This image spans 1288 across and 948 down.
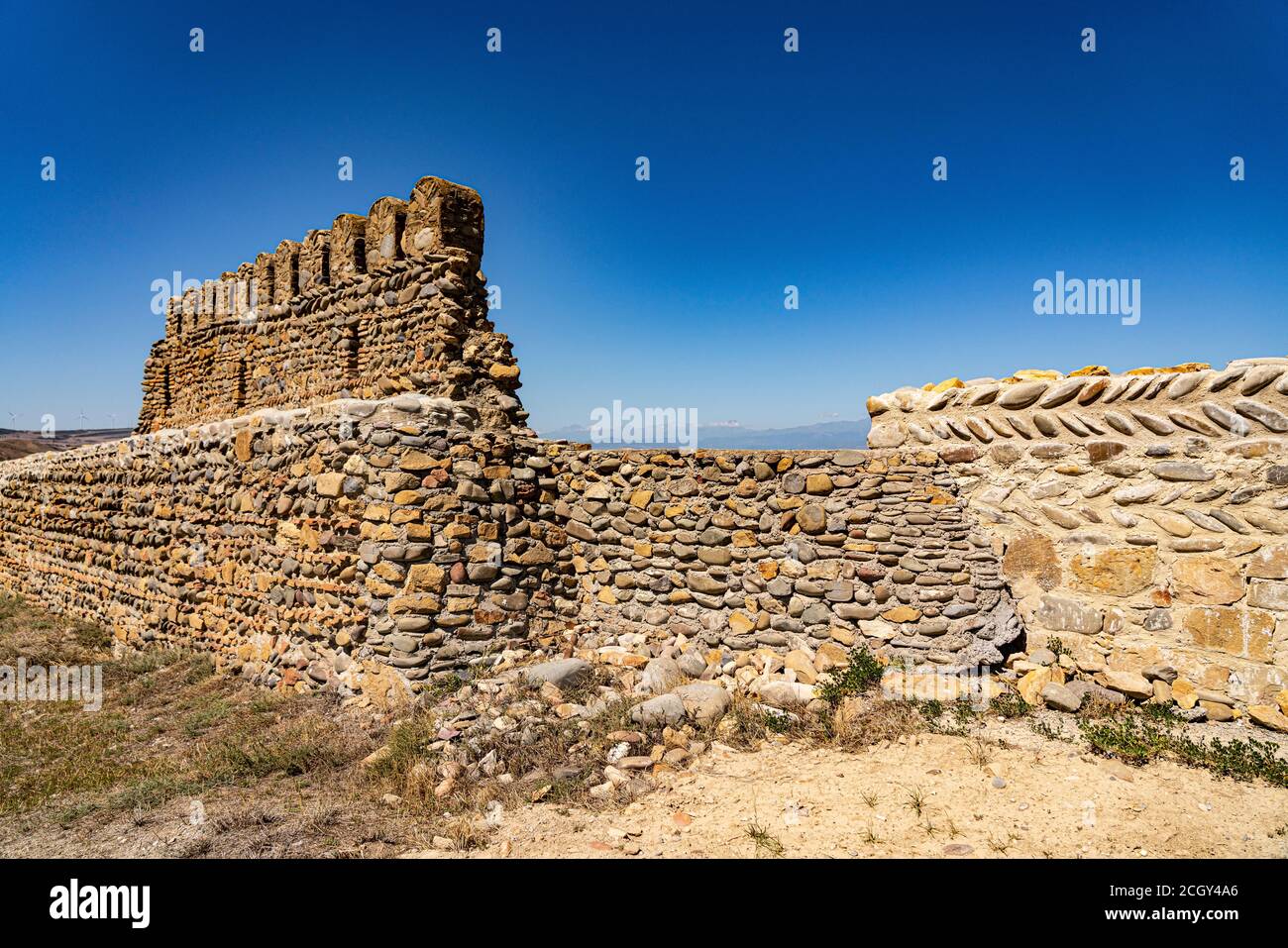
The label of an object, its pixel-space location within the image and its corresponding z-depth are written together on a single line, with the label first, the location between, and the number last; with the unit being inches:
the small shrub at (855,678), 224.2
